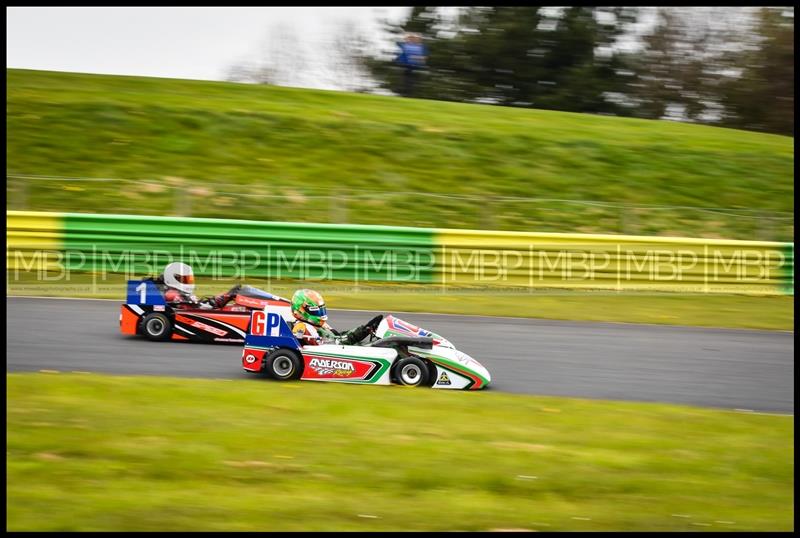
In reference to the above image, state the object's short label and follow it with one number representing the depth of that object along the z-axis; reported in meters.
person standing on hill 33.78
